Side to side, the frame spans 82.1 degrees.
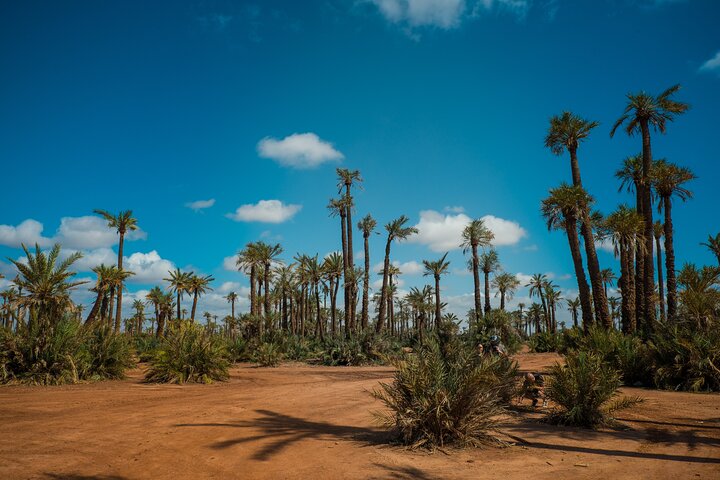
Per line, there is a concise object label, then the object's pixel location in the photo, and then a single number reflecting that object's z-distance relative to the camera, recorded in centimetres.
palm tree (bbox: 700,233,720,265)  3628
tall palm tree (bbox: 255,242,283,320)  4491
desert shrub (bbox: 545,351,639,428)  755
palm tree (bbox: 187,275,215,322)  5062
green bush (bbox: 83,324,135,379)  1513
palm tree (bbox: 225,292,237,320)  8669
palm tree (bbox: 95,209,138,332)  3850
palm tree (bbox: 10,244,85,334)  1669
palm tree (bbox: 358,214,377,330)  3731
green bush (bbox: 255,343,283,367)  2533
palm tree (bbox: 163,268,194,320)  5006
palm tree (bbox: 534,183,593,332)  2403
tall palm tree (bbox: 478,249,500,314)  4931
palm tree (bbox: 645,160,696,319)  2512
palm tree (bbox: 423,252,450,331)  5072
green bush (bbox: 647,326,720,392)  1177
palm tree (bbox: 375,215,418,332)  3978
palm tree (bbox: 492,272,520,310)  6531
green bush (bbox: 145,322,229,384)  1512
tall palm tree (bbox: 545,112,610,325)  2389
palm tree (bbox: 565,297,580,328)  7643
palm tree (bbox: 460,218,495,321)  4419
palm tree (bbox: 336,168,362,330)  3750
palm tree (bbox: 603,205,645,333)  2433
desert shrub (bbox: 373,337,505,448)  637
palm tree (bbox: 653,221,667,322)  3098
